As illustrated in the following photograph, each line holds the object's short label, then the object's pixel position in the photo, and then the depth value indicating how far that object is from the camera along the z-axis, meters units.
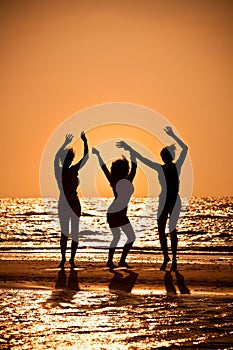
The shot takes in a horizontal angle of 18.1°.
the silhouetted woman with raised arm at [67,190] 15.29
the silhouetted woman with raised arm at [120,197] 15.34
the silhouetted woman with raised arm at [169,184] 14.40
